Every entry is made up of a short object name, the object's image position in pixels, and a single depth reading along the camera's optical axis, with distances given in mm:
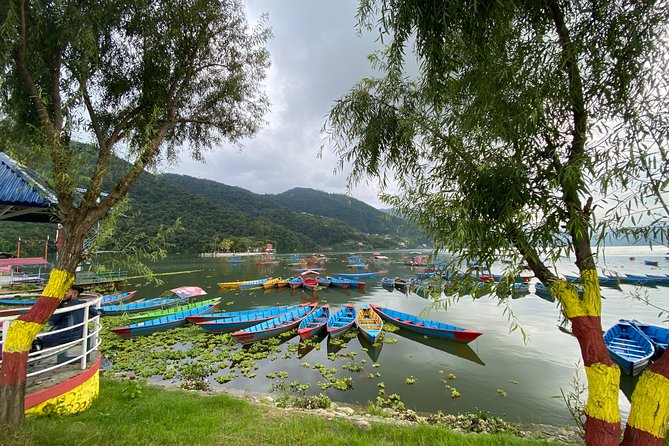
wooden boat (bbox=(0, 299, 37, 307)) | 14037
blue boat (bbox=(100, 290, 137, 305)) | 21656
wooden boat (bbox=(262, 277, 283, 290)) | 30516
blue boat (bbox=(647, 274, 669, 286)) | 34531
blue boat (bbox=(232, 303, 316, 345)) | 13328
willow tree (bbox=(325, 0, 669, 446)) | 2256
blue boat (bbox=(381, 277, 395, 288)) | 34188
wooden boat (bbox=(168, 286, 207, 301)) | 21969
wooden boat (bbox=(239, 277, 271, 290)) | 30759
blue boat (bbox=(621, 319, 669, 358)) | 12228
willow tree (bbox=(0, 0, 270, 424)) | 3572
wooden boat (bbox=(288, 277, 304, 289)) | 31516
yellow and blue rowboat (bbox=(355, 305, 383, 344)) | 13888
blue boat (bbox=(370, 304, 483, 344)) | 14172
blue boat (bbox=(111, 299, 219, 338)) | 14225
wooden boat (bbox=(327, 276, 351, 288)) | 32625
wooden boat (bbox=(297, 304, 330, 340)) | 14219
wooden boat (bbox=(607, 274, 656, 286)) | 33562
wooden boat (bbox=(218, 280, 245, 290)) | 30688
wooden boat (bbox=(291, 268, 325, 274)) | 46388
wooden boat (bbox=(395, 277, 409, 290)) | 32103
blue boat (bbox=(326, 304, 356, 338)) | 14727
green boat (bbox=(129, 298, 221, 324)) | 16772
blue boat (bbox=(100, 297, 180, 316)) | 18969
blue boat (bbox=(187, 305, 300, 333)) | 15094
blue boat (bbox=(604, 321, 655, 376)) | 10554
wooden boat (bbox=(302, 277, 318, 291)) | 30597
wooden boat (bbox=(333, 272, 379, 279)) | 39469
